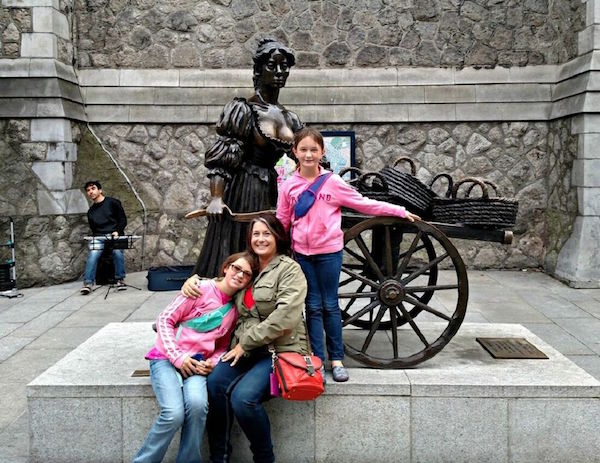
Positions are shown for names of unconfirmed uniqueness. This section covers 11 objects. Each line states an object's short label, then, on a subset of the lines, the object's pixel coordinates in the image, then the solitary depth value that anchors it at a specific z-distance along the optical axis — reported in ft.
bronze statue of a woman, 12.13
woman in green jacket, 10.16
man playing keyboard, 27.96
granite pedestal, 11.19
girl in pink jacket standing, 11.27
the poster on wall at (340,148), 31.48
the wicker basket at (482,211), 12.44
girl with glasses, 10.01
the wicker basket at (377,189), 12.87
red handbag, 10.02
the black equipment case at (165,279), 27.71
